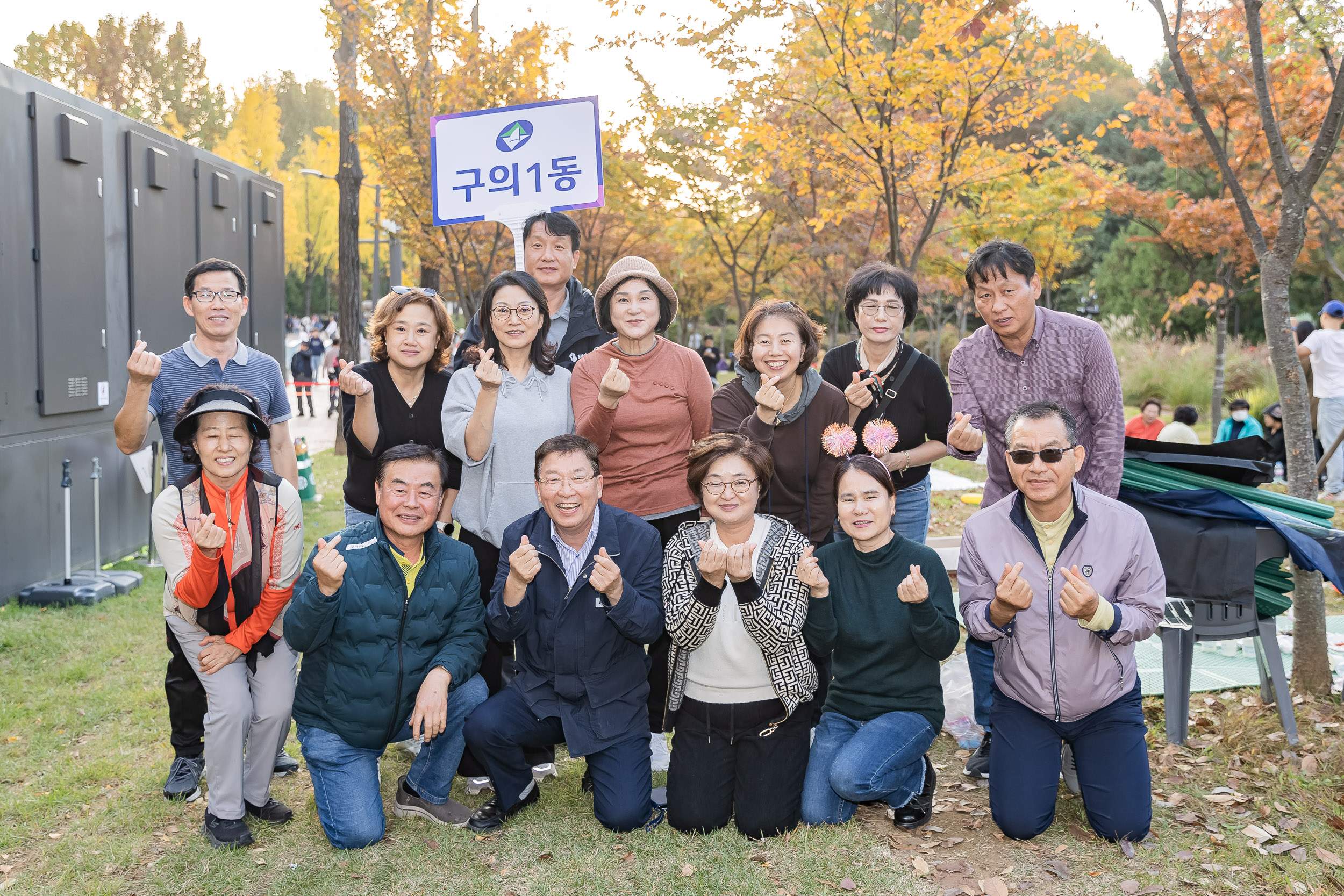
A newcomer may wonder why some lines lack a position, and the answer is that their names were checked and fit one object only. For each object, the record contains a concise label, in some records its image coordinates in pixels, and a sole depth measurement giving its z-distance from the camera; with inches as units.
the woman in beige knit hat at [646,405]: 156.7
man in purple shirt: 147.9
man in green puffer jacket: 137.5
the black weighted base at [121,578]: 266.8
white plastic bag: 173.3
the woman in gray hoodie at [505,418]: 153.8
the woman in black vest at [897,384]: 160.6
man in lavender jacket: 133.6
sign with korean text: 208.1
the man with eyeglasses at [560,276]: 180.2
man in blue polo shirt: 151.8
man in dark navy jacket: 140.0
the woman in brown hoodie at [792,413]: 151.3
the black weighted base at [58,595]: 251.4
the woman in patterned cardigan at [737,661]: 139.3
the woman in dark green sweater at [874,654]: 137.3
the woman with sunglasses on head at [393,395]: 155.9
